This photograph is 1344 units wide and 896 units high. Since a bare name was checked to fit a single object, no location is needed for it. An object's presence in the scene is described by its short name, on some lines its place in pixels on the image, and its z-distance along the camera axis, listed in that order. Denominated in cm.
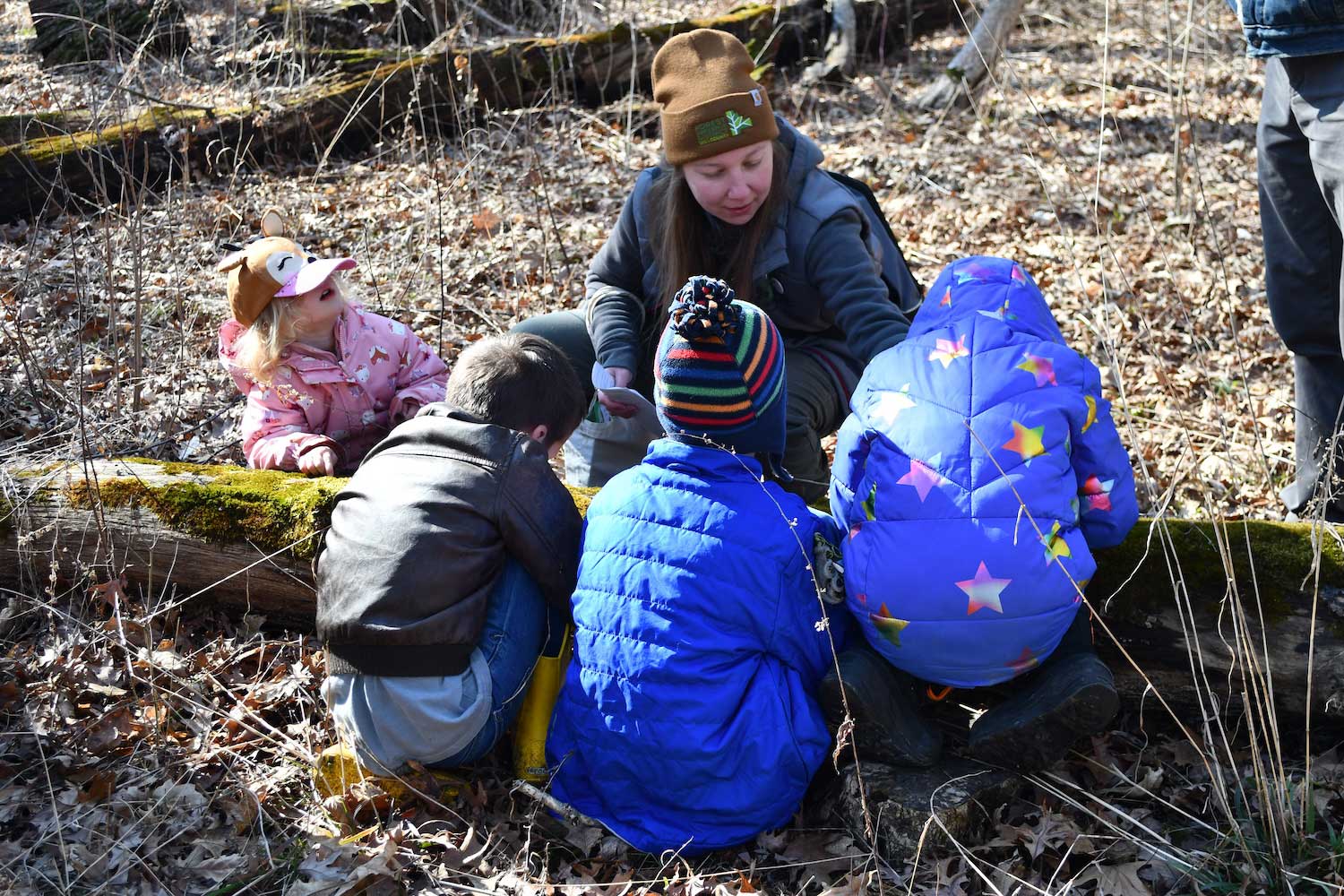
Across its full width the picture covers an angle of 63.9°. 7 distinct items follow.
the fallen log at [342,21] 831
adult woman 362
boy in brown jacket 274
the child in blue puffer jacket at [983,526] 247
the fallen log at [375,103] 614
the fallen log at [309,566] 279
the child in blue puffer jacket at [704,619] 262
